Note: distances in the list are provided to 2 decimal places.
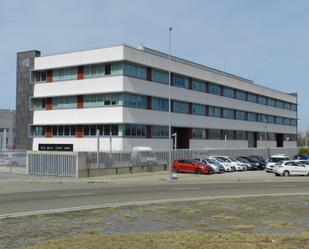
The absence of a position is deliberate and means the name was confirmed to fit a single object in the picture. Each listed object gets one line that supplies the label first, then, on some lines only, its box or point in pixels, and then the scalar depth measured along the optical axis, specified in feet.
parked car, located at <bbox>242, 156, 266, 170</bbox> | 174.82
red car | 144.15
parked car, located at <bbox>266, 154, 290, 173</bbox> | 150.54
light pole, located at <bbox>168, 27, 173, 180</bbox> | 120.78
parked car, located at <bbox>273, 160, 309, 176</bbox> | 133.80
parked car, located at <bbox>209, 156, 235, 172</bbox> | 156.79
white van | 146.72
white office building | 177.17
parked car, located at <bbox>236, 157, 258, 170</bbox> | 170.29
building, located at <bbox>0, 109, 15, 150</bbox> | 317.71
